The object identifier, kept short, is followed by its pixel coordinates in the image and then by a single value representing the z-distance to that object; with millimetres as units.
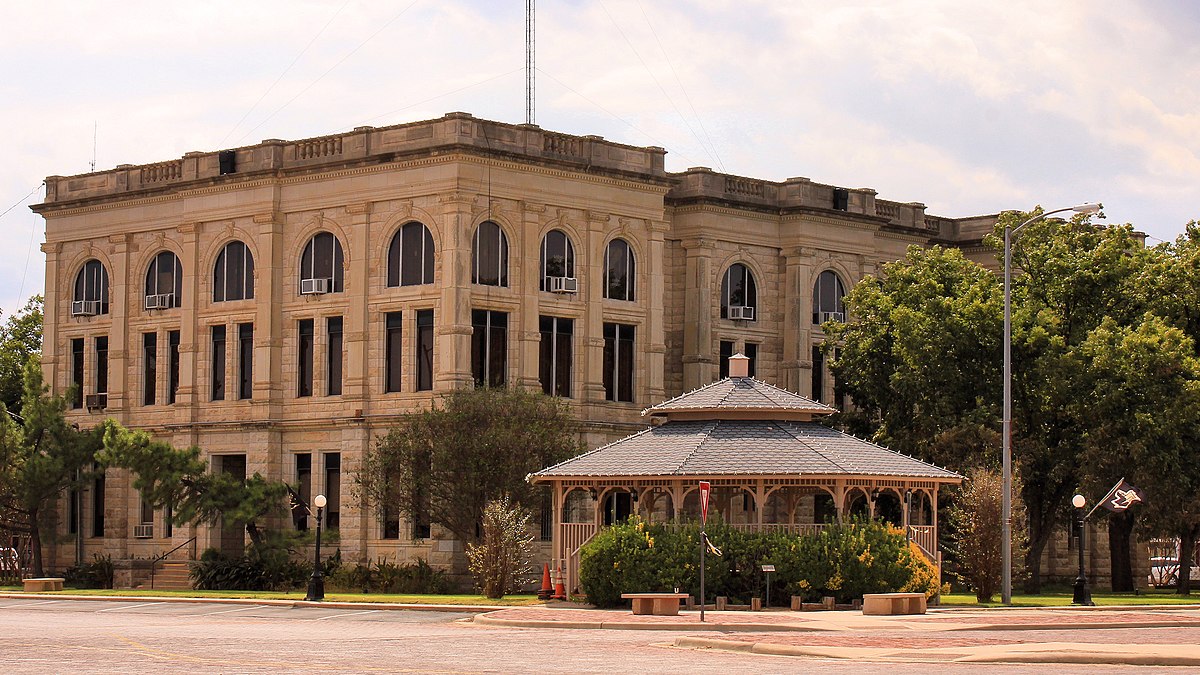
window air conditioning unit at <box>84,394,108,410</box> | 67250
